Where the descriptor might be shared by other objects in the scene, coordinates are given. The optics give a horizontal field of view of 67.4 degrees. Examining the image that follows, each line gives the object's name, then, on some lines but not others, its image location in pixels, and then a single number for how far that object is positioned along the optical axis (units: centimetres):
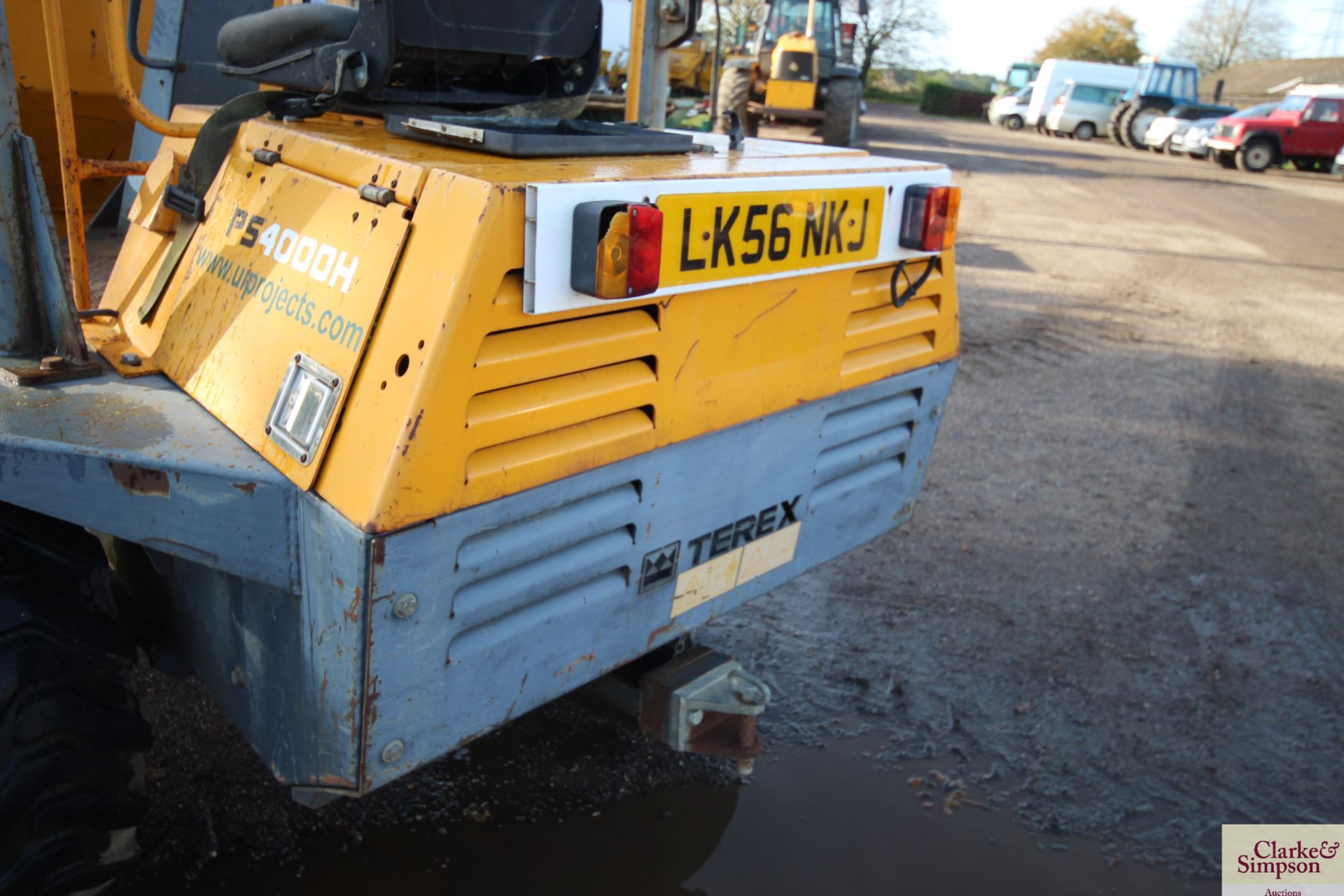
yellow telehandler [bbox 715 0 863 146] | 1490
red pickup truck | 2172
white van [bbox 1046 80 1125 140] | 3067
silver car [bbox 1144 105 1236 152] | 2589
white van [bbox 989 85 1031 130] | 3442
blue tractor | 2825
